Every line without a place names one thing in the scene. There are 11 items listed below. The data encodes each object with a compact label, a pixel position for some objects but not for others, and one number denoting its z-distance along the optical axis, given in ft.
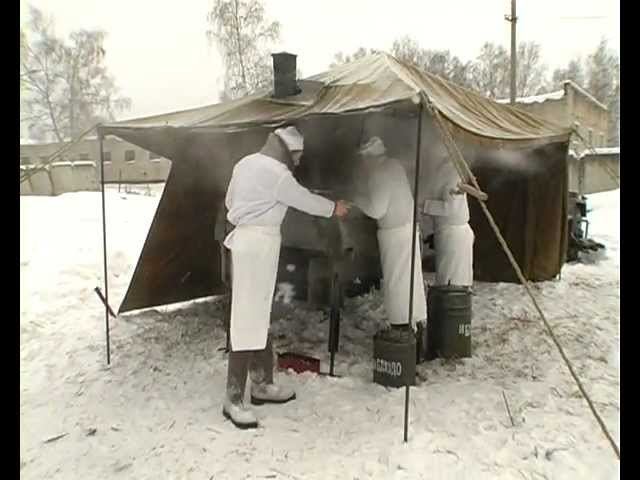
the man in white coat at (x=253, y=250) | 11.93
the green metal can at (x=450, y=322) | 14.89
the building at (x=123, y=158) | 77.05
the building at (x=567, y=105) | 59.26
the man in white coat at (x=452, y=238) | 16.58
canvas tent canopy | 13.83
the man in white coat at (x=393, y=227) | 14.06
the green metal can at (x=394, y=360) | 13.01
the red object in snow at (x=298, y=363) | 14.64
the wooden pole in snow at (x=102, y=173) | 15.43
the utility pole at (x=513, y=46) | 49.93
